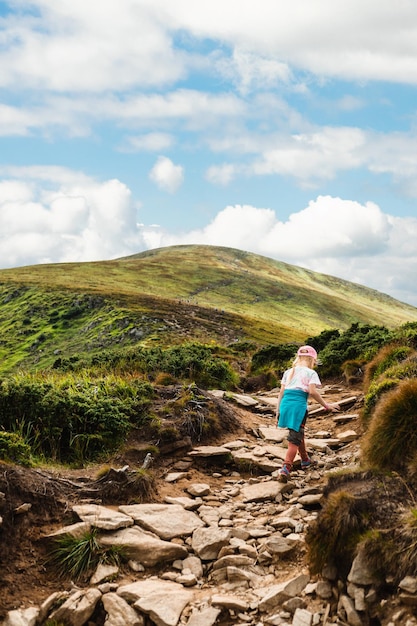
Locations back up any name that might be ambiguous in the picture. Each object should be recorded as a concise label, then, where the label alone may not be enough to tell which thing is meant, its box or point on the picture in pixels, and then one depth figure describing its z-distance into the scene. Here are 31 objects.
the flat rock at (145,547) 7.03
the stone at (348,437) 12.09
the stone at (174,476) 9.95
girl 9.85
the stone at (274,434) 12.87
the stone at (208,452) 11.01
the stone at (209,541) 7.21
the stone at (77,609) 5.95
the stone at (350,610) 5.18
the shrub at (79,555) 6.73
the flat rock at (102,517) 7.31
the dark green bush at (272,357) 25.02
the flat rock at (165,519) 7.72
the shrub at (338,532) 5.89
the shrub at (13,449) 9.02
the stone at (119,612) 5.87
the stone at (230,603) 5.87
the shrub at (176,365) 18.59
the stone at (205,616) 5.72
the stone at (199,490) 9.38
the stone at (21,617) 5.86
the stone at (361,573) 5.42
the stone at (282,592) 5.81
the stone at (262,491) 8.96
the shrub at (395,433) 7.08
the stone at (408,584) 5.04
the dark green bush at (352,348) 21.11
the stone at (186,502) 8.72
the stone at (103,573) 6.52
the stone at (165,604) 5.85
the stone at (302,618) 5.42
